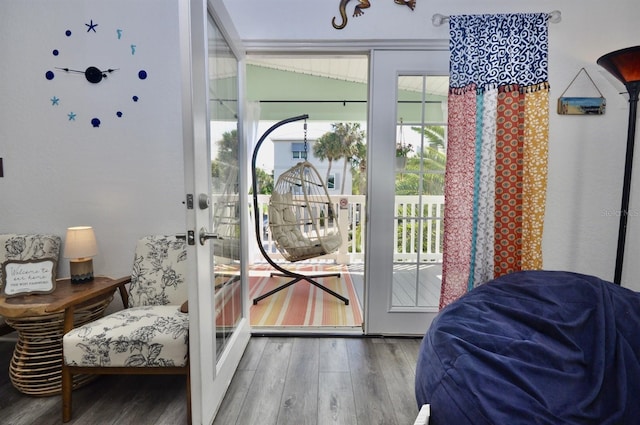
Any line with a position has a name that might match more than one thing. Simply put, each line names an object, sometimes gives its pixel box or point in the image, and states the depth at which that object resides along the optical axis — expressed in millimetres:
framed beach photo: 2033
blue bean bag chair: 975
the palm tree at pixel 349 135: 5445
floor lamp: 1618
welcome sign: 1639
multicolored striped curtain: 1803
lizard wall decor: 2043
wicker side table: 1623
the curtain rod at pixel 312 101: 4741
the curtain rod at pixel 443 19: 1823
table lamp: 1822
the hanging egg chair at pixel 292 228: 3162
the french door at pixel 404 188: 2121
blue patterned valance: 1793
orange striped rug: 2545
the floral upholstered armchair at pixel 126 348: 1458
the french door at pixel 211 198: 1243
